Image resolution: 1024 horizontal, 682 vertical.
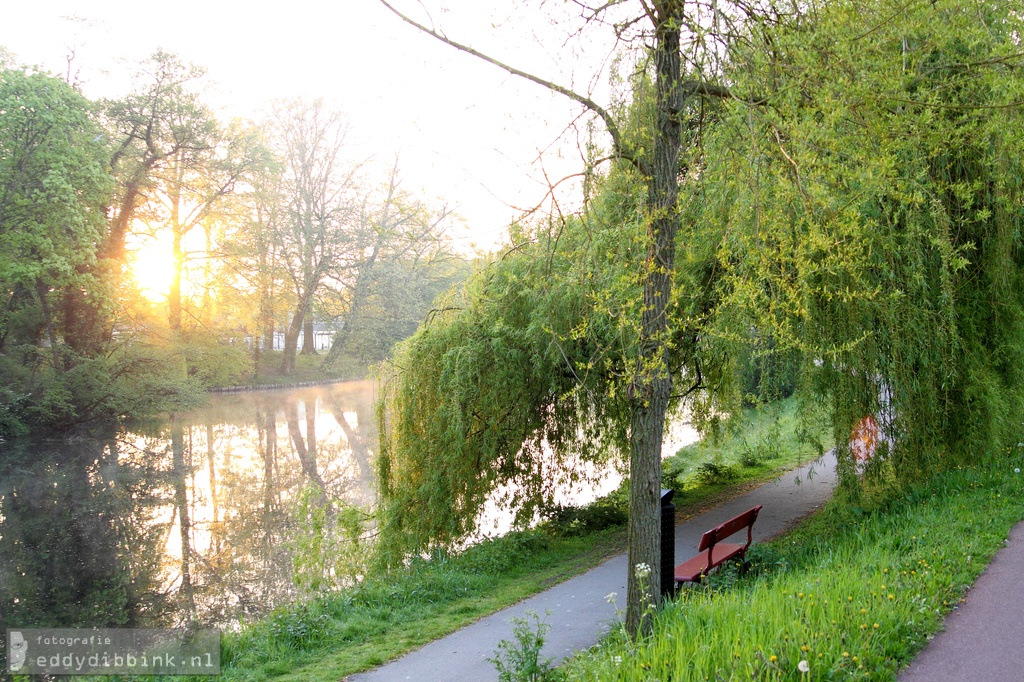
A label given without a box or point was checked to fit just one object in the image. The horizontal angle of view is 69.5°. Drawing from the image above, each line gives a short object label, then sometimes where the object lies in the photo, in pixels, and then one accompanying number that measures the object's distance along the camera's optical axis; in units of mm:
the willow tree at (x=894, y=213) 4926
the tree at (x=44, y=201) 22609
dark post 5703
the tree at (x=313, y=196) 37406
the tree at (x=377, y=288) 35688
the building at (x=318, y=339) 42406
